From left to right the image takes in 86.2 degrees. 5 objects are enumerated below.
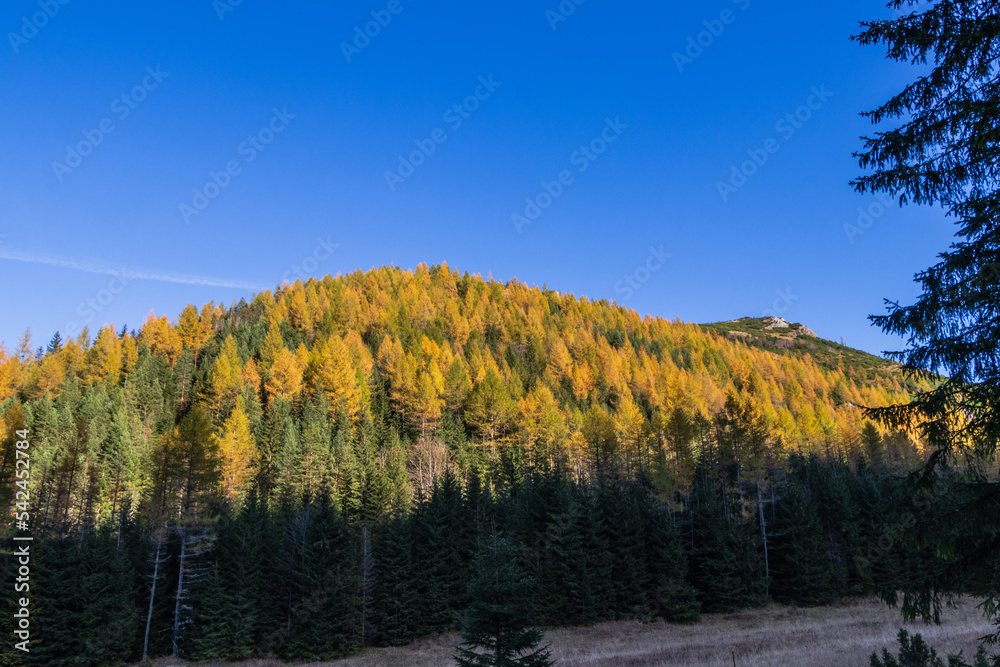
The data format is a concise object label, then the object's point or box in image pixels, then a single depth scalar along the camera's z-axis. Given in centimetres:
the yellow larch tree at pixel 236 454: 4666
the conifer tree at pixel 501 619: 1516
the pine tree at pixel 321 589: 3453
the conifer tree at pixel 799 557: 4294
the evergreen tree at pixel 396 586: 3728
